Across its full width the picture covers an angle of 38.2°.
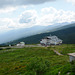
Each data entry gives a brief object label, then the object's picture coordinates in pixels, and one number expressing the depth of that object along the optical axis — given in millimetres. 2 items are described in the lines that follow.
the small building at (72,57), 24603
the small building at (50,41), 96594
